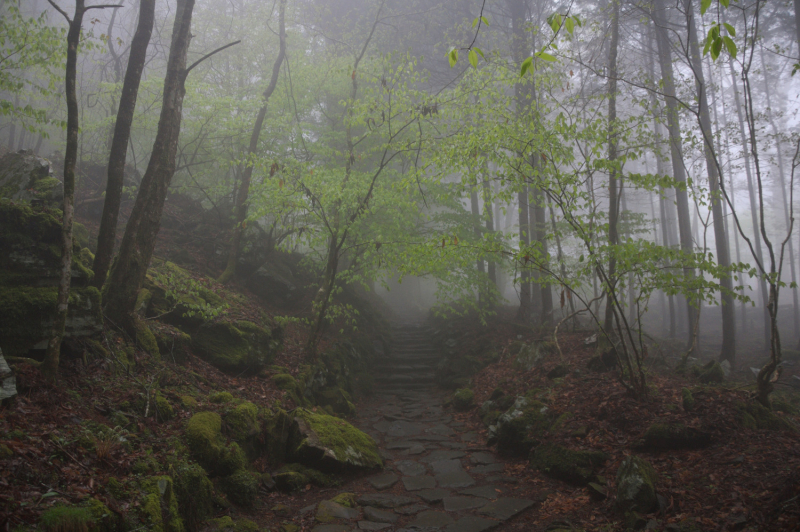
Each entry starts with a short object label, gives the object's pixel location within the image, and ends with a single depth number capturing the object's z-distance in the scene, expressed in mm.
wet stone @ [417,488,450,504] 5000
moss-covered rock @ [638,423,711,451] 4648
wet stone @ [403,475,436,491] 5393
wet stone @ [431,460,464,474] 5941
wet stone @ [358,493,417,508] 4809
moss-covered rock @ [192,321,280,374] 7031
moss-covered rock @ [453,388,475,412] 9138
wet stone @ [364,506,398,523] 4431
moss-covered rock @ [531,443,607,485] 4914
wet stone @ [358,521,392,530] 4238
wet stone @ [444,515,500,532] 4215
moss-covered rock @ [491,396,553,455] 6094
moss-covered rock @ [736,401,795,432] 4785
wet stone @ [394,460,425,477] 5902
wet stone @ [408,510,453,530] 4344
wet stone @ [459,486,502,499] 5030
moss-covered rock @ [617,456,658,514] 3824
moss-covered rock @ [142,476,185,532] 3105
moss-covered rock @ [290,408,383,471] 5453
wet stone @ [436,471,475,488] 5426
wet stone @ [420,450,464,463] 6441
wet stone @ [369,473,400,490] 5414
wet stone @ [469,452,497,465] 6148
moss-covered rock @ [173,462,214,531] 3633
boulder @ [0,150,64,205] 5969
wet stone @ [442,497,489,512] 4742
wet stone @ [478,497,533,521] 4466
